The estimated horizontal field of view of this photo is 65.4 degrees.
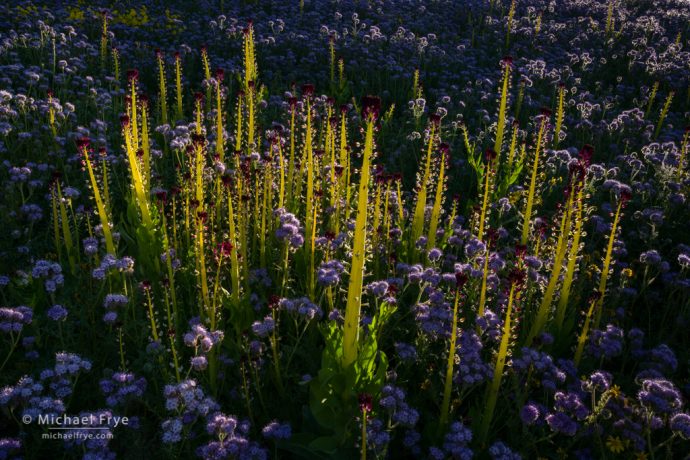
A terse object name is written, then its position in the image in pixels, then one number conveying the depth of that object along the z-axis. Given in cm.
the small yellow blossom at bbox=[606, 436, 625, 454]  334
